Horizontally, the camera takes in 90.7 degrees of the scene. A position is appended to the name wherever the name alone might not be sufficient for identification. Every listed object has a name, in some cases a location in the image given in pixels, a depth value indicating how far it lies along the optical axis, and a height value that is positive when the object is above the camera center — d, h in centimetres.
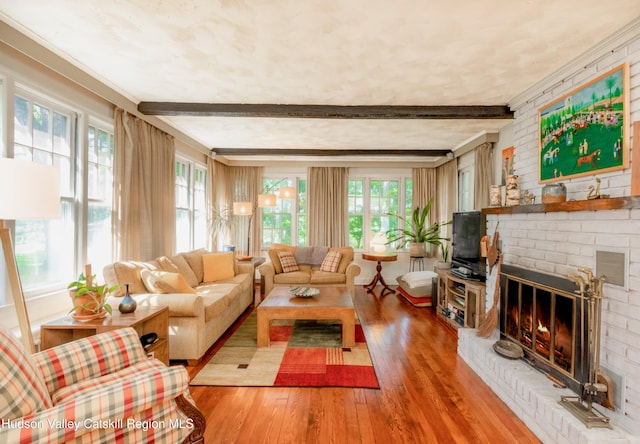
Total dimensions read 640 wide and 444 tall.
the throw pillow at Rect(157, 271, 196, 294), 294 -59
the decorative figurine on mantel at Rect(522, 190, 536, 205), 277 +19
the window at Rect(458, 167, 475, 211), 505 +49
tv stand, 343 -97
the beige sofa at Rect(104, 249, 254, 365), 278 -78
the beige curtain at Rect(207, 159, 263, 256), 648 +43
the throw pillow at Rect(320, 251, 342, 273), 527 -73
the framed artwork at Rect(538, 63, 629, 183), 207 +67
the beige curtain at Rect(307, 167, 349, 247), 643 +21
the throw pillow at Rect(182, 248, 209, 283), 427 -61
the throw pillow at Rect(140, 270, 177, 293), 289 -61
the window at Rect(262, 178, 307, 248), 660 +0
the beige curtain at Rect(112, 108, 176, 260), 315 +30
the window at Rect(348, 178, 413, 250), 660 +26
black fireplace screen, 204 -77
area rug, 255 -132
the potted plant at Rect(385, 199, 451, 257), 597 -28
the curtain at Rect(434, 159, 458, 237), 546 +51
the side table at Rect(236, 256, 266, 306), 512 -76
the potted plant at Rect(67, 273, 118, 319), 218 -58
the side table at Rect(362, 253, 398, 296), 566 -89
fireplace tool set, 182 -83
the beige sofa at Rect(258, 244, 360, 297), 502 -86
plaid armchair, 108 -71
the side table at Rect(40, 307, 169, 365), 211 -79
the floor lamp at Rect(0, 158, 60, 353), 146 +12
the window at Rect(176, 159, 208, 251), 484 +19
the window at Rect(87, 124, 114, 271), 302 +23
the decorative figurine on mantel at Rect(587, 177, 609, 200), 206 +17
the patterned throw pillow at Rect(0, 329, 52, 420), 109 -61
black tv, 361 -33
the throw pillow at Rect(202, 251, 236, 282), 440 -69
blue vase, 235 -65
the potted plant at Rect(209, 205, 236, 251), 588 -9
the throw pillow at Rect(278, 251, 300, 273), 529 -74
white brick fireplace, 180 -32
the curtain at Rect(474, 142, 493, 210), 418 +61
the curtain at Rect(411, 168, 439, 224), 643 +63
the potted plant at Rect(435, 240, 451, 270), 455 -65
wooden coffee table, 322 -98
